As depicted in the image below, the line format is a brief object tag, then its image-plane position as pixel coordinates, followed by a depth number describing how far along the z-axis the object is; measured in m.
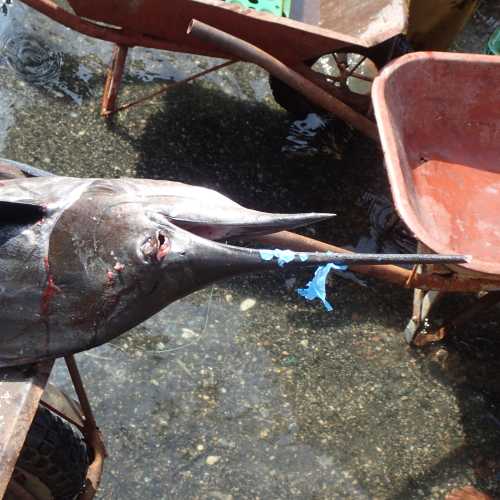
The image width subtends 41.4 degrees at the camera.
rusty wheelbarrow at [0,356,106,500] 1.76
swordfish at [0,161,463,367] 1.70
